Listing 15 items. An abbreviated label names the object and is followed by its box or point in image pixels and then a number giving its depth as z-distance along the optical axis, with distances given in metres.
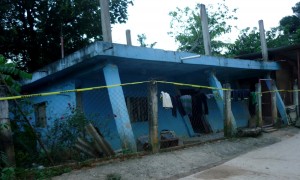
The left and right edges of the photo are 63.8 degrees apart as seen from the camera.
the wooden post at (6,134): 3.95
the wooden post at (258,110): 8.69
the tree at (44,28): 11.71
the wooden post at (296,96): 10.34
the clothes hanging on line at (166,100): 6.00
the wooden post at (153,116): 5.31
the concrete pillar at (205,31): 9.04
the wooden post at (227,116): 7.46
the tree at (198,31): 22.07
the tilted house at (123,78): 5.81
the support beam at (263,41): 10.55
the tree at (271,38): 19.98
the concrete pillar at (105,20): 6.12
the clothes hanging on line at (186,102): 7.03
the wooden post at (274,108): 9.56
